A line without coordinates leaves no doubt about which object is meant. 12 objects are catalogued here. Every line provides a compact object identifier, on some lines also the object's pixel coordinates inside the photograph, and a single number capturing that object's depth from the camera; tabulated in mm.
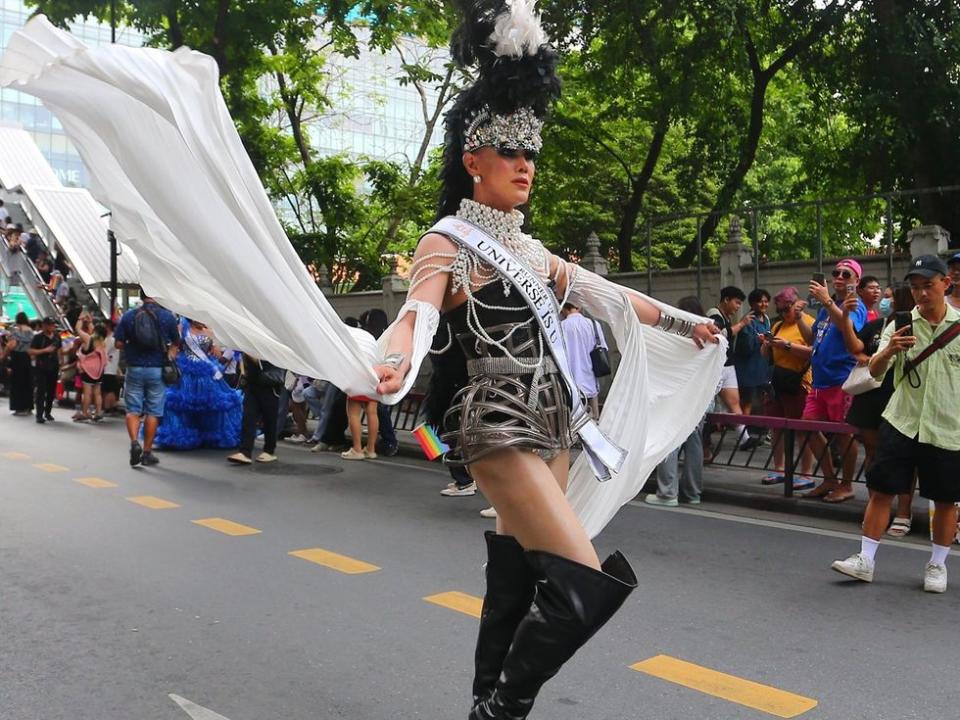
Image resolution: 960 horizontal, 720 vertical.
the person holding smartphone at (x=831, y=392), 7870
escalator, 23344
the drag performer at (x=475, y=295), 2617
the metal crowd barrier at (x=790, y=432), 7665
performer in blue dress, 11453
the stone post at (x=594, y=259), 16516
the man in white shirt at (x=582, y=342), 7367
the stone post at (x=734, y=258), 14258
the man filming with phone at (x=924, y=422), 5254
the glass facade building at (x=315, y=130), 70938
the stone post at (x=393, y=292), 20656
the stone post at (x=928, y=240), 11914
